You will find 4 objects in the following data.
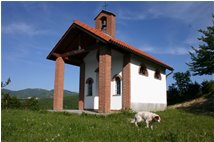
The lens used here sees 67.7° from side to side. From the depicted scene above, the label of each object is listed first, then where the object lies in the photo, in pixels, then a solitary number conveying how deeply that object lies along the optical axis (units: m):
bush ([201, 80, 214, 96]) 18.53
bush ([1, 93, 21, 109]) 11.84
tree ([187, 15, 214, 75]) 16.17
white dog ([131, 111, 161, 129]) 6.11
